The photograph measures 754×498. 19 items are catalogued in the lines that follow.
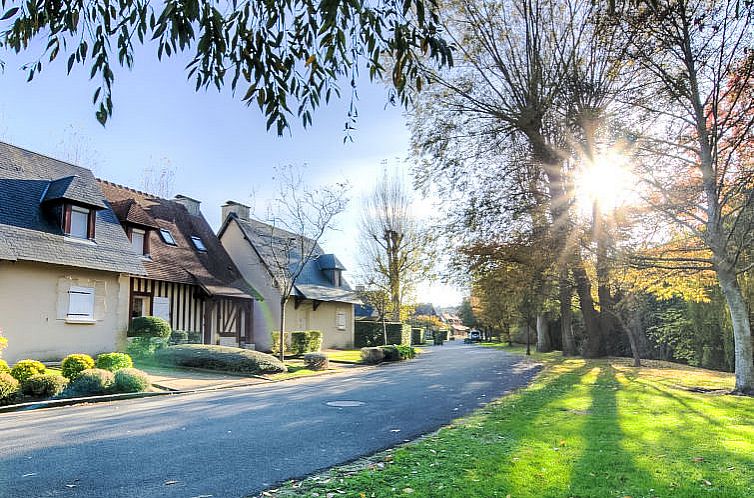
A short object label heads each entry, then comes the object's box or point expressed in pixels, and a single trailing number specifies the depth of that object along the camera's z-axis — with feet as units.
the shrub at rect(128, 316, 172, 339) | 56.39
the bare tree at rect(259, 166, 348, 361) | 66.05
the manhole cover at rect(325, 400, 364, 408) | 32.71
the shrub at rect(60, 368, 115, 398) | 35.33
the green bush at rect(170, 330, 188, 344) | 61.04
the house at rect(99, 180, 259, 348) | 62.80
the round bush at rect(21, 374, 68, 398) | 33.50
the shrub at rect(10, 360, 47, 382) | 33.76
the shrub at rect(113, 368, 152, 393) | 37.19
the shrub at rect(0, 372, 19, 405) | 31.25
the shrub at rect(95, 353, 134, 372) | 41.50
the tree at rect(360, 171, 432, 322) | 101.24
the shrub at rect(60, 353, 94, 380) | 37.93
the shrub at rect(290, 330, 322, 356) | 77.05
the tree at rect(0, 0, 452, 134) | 10.85
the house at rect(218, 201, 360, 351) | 85.05
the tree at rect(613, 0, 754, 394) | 38.99
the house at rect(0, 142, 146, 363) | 46.21
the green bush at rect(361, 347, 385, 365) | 73.00
